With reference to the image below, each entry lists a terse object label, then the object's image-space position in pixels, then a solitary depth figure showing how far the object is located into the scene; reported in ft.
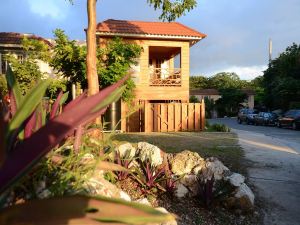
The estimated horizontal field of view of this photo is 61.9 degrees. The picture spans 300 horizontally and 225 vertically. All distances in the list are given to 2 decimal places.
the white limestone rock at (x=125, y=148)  13.04
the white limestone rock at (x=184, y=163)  13.77
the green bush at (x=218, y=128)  46.30
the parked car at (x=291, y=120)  61.65
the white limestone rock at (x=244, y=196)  12.96
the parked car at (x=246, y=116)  80.55
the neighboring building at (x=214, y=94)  137.80
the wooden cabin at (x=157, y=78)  45.27
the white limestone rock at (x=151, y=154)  13.10
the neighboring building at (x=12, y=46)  54.68
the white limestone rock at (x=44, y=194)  3.51
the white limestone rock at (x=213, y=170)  13.65
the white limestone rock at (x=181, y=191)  12.73
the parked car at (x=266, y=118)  73.53
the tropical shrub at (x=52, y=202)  2.22
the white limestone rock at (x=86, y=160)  4.30
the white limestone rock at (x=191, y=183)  12.97
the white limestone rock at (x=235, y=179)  13.18
